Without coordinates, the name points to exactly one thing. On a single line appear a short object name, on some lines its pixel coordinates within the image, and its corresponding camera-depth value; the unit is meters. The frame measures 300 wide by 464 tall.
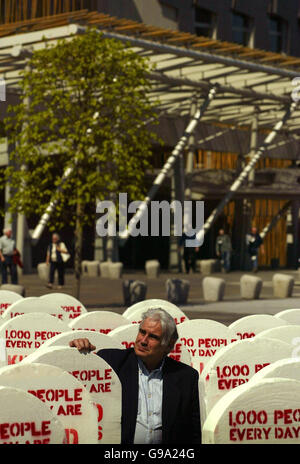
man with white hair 5.79
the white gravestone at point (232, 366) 7.63
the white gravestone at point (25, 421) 5.41
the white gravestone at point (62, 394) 6.04
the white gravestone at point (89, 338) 7.65
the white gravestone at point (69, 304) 12.45
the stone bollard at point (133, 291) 26.52
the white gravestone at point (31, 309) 11.43
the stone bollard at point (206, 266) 47.81
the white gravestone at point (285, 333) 8.88
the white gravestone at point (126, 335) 8.80
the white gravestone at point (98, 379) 6.57
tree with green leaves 24.84
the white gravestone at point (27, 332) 9.26
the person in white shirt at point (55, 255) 31.84
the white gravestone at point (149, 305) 11.64
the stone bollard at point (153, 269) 43.53
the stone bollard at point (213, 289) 28.62
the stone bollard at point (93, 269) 44.41
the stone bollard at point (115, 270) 42.44
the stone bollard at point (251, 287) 29.36
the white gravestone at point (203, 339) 9.17
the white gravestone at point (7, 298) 12.68
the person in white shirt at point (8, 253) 30.05
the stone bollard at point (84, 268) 45.47
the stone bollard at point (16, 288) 24.33
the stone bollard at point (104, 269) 43.62
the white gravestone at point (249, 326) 9.78
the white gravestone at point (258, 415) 5.68
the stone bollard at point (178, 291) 27.16
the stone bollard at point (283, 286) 30.05
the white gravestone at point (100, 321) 10.02
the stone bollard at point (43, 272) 39.23
